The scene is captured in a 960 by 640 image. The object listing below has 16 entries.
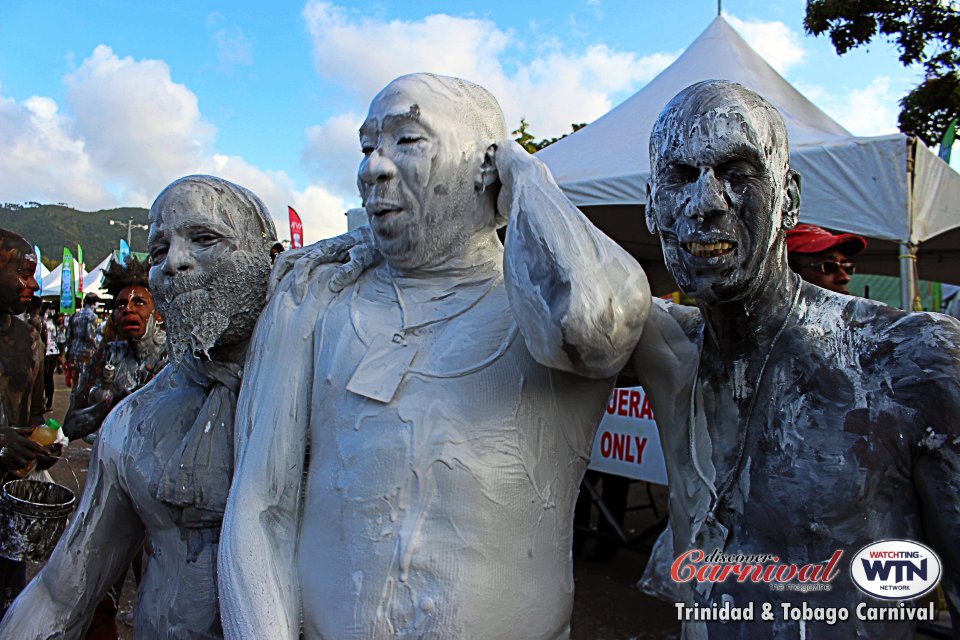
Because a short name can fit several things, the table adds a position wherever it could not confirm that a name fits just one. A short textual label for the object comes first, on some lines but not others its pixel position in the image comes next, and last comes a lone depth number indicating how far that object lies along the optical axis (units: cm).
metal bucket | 209
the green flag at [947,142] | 590
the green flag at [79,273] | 1714
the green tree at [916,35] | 803
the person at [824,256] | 273
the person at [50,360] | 1002
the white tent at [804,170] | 357
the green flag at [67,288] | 1444
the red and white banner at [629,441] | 392
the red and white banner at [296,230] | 833
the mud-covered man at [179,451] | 154
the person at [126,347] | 341
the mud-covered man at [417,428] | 124
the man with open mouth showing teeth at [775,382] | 108
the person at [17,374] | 262
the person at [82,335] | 784
